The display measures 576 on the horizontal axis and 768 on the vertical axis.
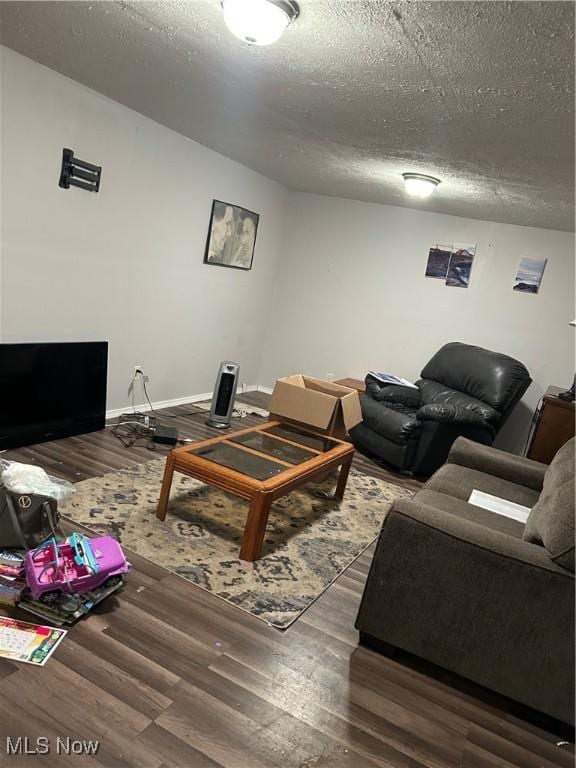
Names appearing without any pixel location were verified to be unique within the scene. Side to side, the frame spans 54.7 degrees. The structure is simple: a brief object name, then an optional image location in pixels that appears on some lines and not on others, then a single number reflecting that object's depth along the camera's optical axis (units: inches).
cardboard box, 146.6
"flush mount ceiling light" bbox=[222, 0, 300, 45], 75.5
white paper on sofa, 106.2
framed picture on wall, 195.0
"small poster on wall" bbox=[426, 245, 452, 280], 213.0
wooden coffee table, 104.0
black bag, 89.9
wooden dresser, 156.7
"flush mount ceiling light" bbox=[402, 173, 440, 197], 155.3
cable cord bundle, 156.7
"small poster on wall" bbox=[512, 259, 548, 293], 199.6
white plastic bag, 93.6
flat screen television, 133.5
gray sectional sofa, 75.4
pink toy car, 81.2
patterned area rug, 97.3
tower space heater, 183.5
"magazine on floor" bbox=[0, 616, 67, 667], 72.2
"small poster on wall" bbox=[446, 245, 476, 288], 209.5
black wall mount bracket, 136.2
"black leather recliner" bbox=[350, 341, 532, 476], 169.0
